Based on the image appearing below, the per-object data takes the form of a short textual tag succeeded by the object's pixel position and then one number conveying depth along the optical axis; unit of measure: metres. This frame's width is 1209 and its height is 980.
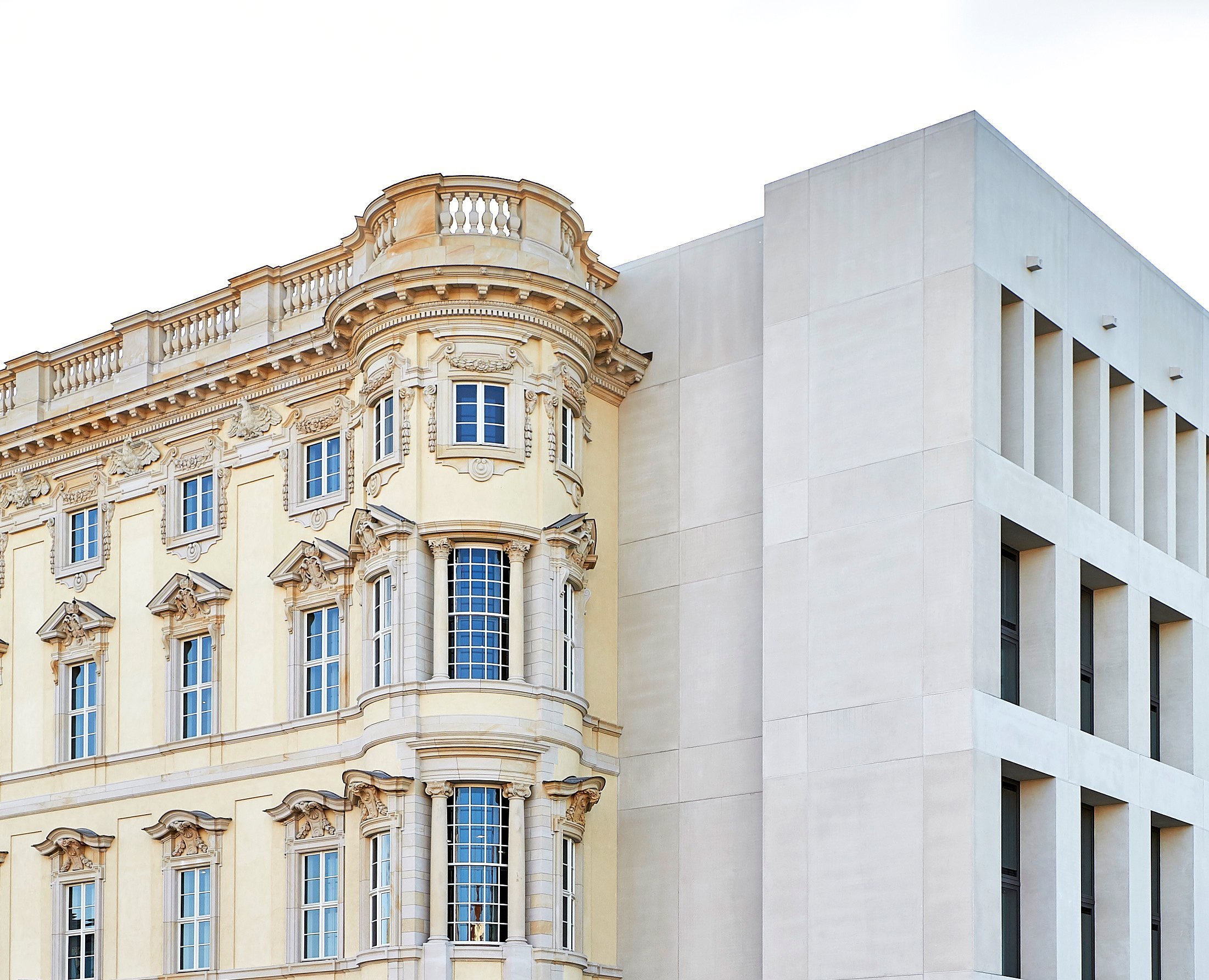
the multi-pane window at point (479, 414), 35.81
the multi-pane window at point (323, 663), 37.06
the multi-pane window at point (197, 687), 38.78
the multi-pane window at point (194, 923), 37.47
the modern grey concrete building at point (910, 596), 33.22
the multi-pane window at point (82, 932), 39.06
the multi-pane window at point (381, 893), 33.94
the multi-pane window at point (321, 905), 35.72
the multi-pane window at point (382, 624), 35.16
